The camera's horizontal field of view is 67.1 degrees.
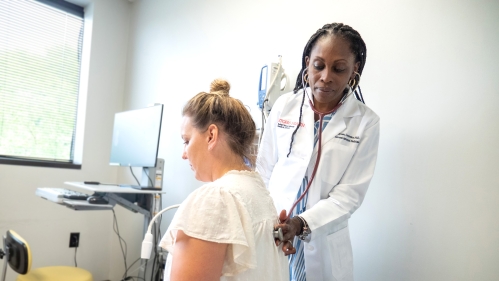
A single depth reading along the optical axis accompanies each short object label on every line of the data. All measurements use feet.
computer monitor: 7.19
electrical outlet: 9.54
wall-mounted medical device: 6.57
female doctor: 4.14
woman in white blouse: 2.46
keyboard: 6.84
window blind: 9.21
